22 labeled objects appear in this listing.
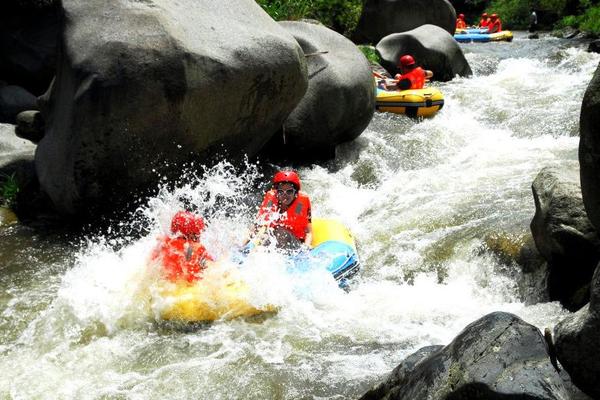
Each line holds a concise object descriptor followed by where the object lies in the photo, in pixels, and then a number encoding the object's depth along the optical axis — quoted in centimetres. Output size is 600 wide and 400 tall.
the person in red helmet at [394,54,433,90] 1177
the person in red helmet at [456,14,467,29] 2555
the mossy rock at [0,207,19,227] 730
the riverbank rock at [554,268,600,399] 252
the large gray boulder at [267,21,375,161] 897
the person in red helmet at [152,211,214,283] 557
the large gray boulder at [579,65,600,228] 294
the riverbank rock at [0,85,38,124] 895
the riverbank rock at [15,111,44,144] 829
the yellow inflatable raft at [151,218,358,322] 528
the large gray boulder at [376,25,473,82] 1423
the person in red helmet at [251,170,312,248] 624
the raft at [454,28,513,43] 2230
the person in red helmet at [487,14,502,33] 2330
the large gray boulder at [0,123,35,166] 794
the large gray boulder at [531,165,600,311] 494
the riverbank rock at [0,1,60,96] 927
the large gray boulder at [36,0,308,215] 645
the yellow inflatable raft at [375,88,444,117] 1119
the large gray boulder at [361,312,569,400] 259
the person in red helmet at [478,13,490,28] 2525
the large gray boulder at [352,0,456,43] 1817
